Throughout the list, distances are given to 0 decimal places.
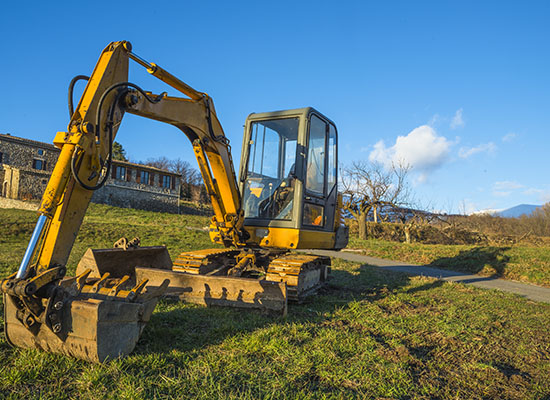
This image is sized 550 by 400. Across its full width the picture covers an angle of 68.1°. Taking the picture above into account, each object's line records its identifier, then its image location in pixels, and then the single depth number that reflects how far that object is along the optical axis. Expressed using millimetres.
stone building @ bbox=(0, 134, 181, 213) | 32812
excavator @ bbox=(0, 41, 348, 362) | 3477
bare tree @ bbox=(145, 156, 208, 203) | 52500
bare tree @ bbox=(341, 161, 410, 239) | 23984
